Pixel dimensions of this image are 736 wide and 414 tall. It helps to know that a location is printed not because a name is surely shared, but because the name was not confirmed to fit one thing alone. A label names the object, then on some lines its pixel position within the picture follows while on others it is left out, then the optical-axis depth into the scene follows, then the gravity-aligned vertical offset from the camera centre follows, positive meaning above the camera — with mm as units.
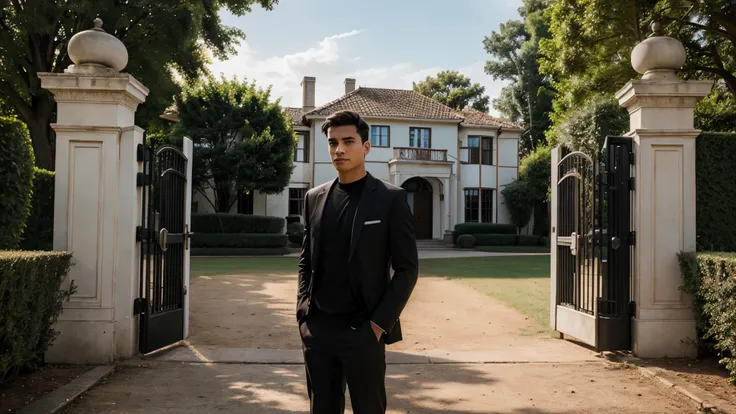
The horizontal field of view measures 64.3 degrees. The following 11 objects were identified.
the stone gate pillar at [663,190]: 6379 +388
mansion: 32344 +3696
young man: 2736 -283
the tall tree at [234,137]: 27219 +3959
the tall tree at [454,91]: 49281 +11249
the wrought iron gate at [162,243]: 6301 -271
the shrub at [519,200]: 33781 +1341
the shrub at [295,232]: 29297 -571
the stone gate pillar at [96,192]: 6031 +277
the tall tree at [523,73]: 42438 +11365
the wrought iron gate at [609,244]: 6488 -229
